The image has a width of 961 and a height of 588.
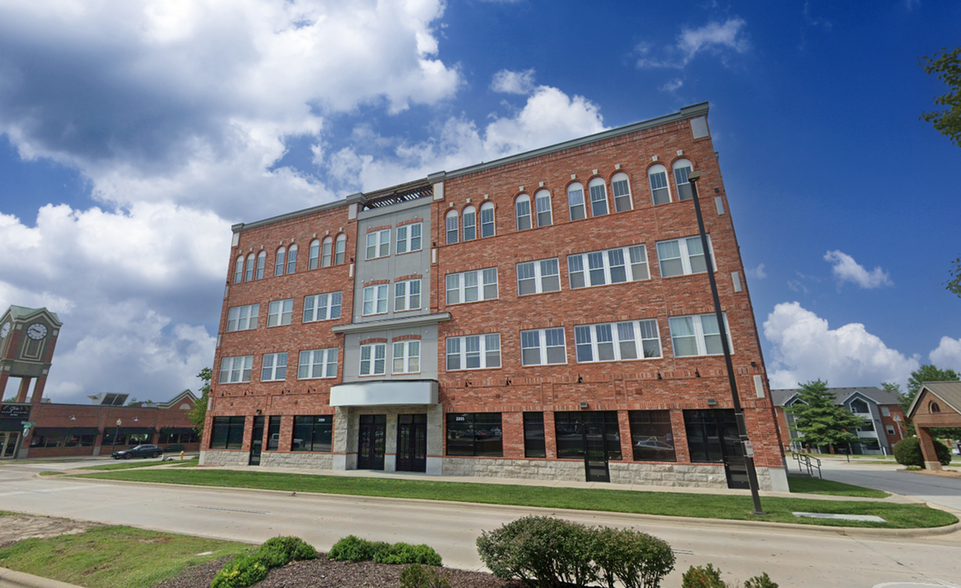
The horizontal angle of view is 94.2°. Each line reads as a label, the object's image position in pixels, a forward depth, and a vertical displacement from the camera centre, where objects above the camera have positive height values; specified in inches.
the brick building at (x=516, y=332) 804.6 +198.1
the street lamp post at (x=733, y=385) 520.4 +40.5
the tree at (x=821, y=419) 2075.5 -9.7
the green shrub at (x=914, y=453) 1246.9 -105.5
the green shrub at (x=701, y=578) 201.2 -70.3
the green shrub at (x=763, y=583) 193.7 -69.2
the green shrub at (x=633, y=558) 225.8 -66.7
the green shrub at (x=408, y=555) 294.5 -81.5
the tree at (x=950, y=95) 444.5 +310.6
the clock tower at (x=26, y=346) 1777.8 +362.1
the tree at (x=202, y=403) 1515.7 +105.9
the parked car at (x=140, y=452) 1779.2 -66.9
